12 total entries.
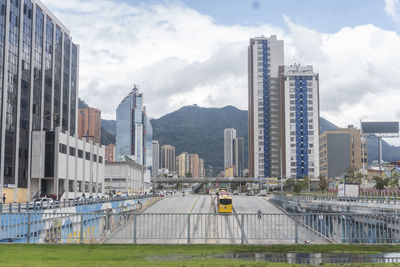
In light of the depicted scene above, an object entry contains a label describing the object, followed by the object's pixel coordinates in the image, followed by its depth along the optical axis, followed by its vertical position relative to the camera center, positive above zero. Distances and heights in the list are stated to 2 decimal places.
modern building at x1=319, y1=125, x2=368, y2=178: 166.75 +9.25
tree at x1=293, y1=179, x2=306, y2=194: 132.88 -2.71
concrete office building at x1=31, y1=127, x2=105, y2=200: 80.00 +2.08
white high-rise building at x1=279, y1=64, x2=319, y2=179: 184.88 +22.36
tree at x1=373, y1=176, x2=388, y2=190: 96.88 -1.46
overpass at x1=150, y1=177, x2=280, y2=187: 184.88 -1.46
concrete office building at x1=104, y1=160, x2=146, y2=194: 139.62 +0.05
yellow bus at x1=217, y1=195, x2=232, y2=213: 70.12 -4.06
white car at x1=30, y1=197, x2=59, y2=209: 38.54 -2.42
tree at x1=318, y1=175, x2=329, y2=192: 130.12 -1.99
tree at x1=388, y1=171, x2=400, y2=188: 96.12 -0.85
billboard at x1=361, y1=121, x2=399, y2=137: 150.25 +15.37
